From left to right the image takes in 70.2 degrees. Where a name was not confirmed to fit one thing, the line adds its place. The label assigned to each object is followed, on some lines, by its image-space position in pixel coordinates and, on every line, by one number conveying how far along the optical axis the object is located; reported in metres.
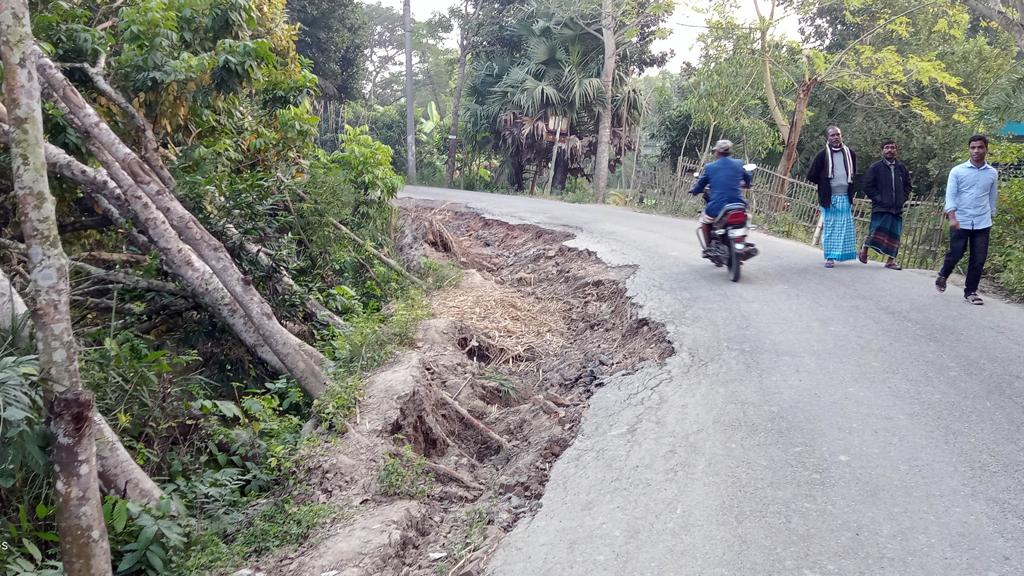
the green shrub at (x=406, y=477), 4.35
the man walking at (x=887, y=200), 8.81
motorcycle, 7.95
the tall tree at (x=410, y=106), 27.77
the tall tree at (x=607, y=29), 21.88
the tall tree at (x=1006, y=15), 11.27
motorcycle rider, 8.20
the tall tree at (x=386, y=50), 52.91
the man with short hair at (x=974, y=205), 7.10
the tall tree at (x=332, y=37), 24.36
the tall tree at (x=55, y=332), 3.36
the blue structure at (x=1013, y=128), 10.82
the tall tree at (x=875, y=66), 16.80
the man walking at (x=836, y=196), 8.69
